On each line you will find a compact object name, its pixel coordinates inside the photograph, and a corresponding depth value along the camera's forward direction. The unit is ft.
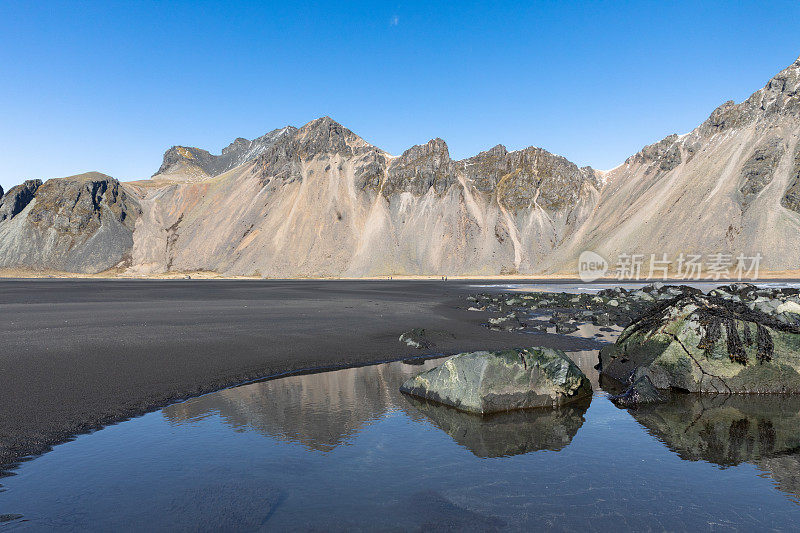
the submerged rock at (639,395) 37.45
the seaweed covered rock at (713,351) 40.63
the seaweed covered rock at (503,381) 35.45
